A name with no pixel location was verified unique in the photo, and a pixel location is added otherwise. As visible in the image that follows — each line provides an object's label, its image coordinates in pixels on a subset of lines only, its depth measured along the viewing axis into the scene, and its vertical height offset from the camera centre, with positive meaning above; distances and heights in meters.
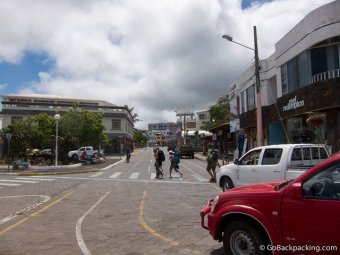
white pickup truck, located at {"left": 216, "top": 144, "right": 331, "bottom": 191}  11.75 -0.29
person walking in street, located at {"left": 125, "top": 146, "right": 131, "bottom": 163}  45.53 -0.05
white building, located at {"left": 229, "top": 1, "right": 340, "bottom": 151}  20.42 +4.26
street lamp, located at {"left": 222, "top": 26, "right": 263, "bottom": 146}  23.47 +2.70
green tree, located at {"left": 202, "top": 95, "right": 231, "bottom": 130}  74.19 +7.73
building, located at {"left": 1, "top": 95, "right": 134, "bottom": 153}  72.75 +7.80
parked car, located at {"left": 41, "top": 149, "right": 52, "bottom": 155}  41.25 +0.42
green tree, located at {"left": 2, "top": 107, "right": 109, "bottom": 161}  41.07 +2.75
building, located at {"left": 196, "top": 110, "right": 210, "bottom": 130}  119.94 +10.81
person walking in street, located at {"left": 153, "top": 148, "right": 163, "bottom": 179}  23.81 -0.58
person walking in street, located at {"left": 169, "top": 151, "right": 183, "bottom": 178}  24.25 -0.43
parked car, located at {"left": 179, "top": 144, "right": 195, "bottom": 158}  53.52 +0.27
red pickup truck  4.77 -0.81
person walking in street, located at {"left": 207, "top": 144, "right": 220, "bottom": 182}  20.42 -0.30
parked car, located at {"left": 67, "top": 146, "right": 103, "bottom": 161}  44.15 +0.34
